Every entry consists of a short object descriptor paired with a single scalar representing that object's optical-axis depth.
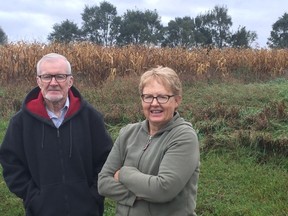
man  2.05
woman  1.71
